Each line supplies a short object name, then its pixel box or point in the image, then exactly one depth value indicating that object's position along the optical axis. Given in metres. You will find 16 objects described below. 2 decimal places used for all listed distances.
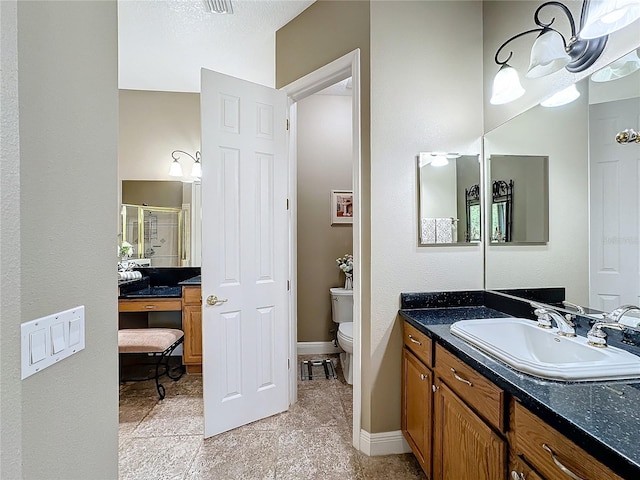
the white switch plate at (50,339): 0.66
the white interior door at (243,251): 1.99
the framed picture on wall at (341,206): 3.46
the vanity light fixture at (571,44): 1.08
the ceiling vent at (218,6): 2.00
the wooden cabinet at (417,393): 1.50
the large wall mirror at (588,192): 1.18
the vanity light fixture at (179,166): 3.29
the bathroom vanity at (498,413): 0.70
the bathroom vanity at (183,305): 2.81
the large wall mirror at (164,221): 3.30
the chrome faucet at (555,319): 1.27
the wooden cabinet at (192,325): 2.86
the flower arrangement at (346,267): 3.24
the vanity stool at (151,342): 2.43
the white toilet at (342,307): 3.15
